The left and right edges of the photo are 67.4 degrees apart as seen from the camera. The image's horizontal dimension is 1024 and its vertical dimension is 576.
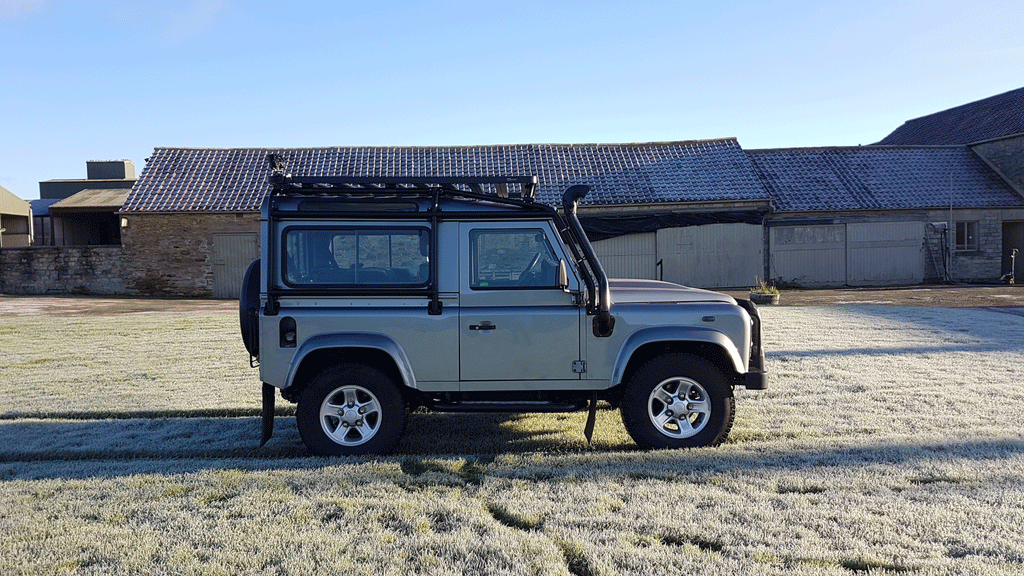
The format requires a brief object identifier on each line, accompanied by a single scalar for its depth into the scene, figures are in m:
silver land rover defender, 5.67
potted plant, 18.84
